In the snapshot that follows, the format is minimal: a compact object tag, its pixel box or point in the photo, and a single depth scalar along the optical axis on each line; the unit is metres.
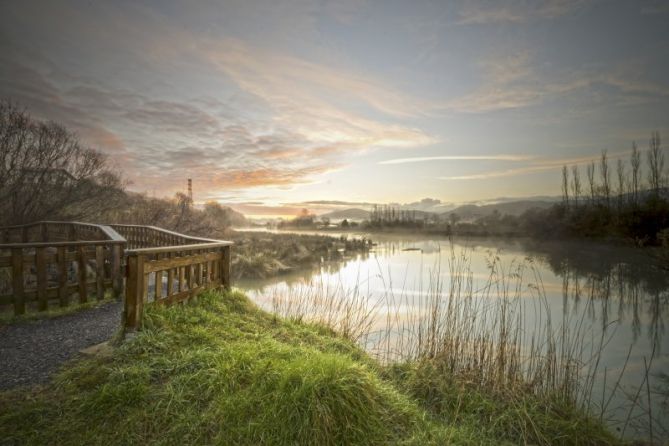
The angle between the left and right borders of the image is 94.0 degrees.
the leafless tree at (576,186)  33.38
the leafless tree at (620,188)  26.66
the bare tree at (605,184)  30.05
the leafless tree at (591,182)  32.85
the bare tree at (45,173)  12.48
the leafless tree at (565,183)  36.09
